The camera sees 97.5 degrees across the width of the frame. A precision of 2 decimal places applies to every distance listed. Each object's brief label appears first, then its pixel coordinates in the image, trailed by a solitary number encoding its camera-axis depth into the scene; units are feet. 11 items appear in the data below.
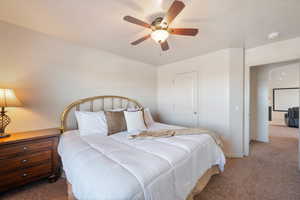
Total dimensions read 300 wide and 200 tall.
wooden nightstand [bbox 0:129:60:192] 5.69
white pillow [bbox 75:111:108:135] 7.45
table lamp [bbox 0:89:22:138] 6.00
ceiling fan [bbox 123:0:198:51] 5.78
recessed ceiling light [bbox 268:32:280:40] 7.72
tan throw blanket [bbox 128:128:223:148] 6.78
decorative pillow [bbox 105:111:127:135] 7.88
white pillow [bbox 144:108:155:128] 9.95
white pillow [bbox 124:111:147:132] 8.43
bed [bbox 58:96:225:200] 3.21
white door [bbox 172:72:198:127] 12.23
